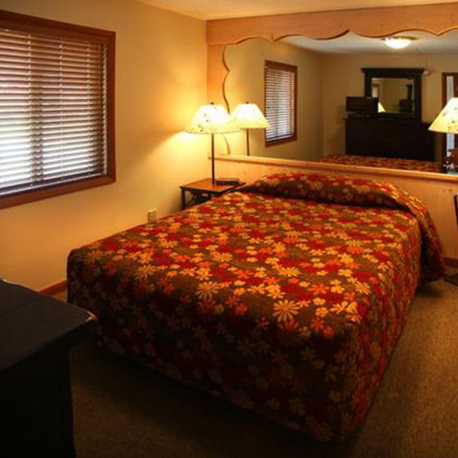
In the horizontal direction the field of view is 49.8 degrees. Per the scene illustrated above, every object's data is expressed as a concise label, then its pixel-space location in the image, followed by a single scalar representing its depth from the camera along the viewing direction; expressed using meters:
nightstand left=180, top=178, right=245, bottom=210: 4.16
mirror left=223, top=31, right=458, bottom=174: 4.18
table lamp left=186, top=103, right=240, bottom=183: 4.08
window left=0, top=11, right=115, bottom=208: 2.86
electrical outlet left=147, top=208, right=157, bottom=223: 4.12
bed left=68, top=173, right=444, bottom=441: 1.82
